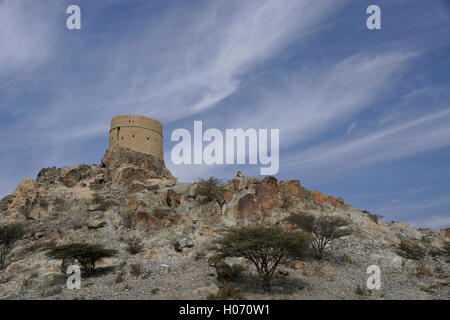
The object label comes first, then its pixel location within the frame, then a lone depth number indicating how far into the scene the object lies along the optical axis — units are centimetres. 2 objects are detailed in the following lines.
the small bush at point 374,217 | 3018
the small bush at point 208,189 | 3076
